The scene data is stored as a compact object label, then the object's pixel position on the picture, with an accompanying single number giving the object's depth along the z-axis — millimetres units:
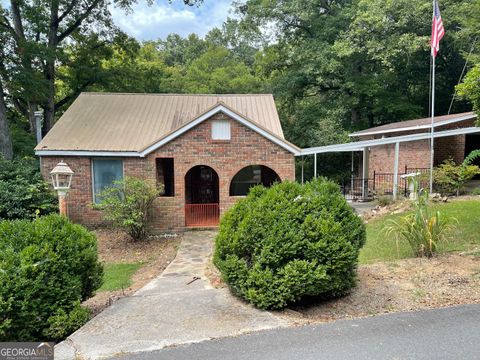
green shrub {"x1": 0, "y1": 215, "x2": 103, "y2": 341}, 3570
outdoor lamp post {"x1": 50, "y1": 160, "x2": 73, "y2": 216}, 6574
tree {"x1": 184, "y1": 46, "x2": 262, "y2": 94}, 29781
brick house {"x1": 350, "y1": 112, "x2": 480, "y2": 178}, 15195
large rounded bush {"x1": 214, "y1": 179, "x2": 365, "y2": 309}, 4082
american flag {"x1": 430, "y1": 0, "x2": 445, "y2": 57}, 11847
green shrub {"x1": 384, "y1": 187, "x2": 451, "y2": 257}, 5664
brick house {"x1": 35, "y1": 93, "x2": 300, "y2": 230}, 11422
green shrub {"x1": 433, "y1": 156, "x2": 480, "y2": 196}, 13188
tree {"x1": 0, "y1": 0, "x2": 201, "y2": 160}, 15273
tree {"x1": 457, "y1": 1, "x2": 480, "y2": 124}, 17391
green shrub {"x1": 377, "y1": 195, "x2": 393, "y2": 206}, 13078
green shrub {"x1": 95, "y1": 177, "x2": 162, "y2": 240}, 10133
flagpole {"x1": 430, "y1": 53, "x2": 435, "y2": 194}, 12567
